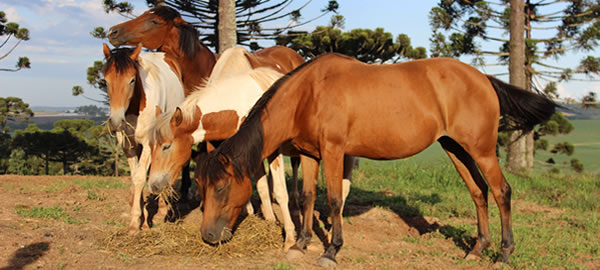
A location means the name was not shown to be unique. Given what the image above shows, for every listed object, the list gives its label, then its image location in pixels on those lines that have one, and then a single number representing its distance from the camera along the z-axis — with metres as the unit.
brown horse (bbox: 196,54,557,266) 4.18
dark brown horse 6.28
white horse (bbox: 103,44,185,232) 4.57
